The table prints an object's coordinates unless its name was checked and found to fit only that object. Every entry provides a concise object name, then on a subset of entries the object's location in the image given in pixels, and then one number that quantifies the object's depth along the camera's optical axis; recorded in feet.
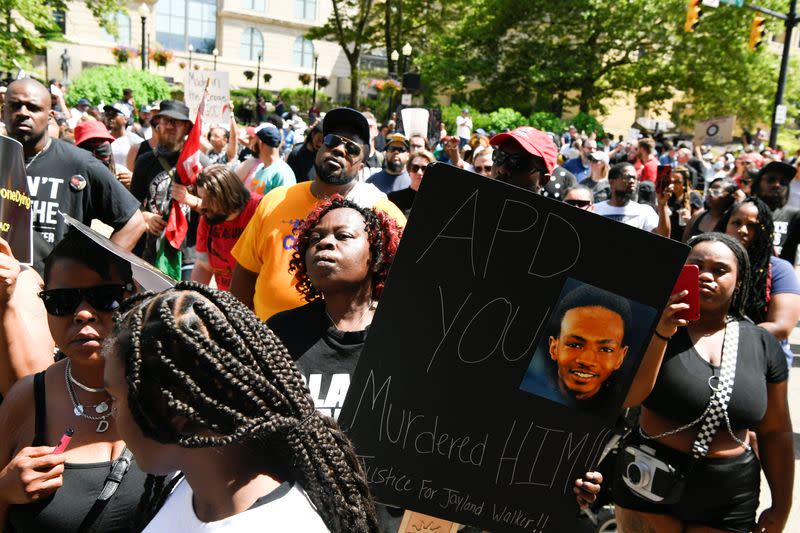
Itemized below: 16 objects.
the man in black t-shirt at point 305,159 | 25.64
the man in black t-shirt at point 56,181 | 13.66
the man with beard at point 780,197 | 21.48
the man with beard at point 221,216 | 17.39
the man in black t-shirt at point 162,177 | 21.02
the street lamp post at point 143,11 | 82.46
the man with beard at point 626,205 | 22.44
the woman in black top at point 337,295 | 9.09
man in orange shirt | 11.91
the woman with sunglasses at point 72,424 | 6.80
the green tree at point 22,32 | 63.21
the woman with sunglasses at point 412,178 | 22.06
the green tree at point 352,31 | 116.47
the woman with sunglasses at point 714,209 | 20.81
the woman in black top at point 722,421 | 10.52
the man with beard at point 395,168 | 25.43
